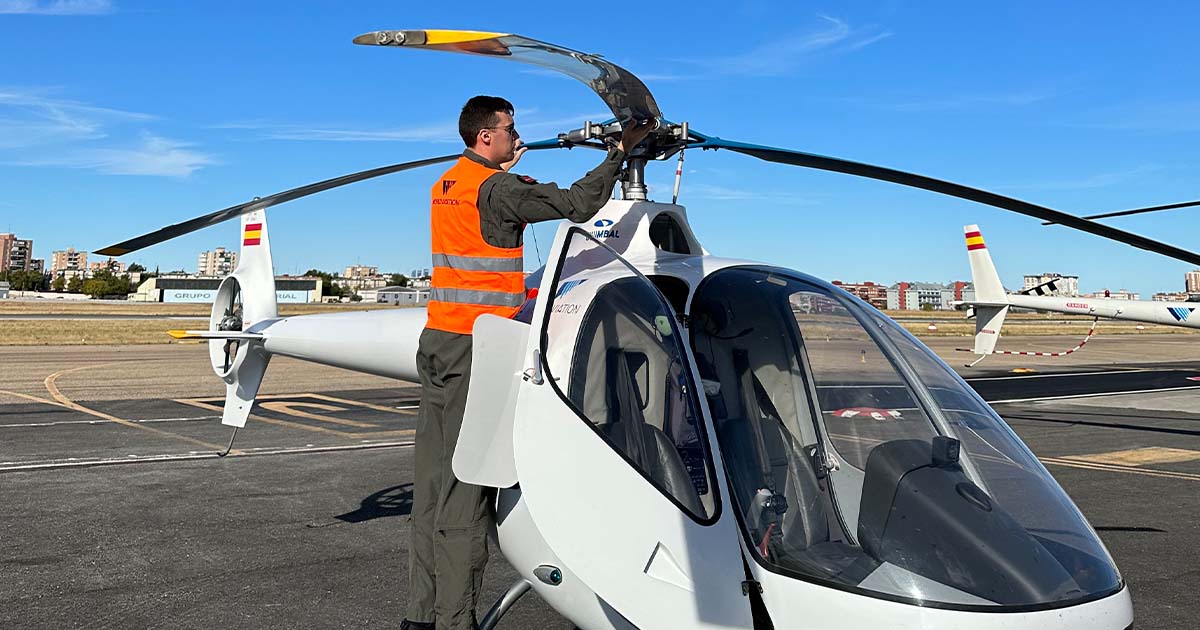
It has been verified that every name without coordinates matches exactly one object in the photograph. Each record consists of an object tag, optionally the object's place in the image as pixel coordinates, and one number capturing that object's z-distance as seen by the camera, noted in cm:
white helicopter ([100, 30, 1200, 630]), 254
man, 330
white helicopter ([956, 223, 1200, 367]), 2211
